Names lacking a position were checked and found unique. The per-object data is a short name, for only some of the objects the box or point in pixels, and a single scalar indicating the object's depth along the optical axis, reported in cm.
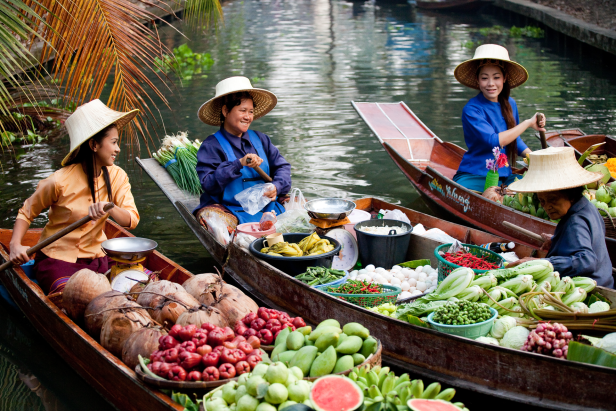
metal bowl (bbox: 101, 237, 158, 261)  372
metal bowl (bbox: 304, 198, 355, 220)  433
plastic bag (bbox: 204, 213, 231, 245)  446
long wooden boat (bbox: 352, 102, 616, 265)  464
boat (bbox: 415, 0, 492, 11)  2275
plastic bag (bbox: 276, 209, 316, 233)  455
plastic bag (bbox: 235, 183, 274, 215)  473
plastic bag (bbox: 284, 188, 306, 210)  474
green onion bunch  562
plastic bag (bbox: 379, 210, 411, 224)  464
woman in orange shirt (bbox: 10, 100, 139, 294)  371
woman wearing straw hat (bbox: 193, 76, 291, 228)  461
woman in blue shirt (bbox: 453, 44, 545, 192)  521
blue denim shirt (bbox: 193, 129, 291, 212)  456
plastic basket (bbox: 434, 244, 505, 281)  359
